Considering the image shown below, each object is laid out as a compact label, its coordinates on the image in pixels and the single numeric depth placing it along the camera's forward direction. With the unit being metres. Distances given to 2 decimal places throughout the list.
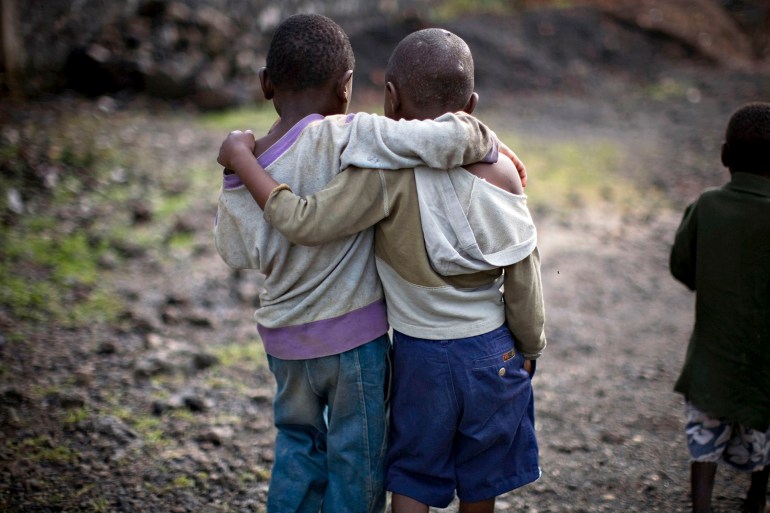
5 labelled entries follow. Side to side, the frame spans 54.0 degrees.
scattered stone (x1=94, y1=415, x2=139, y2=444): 2.92
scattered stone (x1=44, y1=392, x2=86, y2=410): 3.09
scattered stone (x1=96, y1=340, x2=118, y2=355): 3.59
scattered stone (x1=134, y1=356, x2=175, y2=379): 3.43
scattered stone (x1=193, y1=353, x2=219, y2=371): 3.58
